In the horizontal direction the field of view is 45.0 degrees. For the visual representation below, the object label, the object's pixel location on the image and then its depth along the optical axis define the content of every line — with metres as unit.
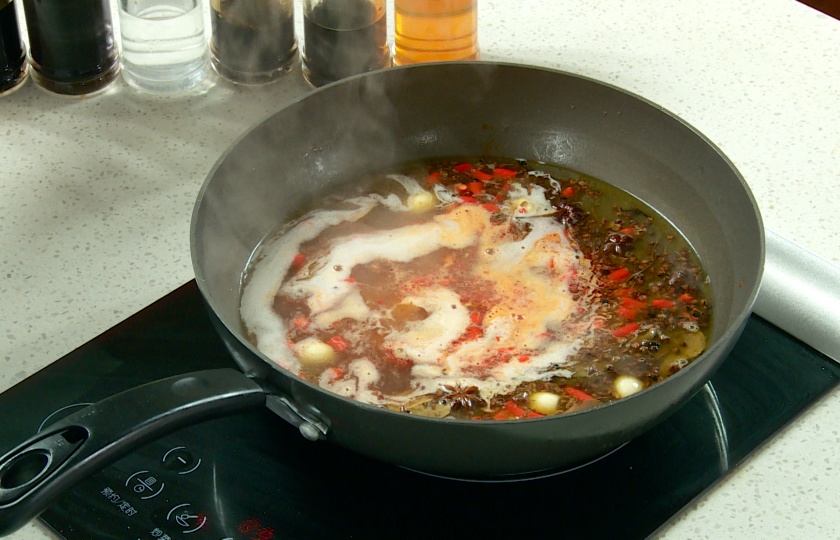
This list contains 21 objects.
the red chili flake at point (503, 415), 0.96
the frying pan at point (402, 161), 0.77
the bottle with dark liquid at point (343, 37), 1.39
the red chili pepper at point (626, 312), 1.09
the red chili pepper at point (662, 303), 1.11
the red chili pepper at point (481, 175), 1.31
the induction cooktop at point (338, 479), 0.90
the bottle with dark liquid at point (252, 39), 1.40
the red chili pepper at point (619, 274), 1.15
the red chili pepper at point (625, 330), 1.07
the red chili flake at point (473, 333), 1.07
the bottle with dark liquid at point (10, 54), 1.35
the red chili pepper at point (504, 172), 1.31
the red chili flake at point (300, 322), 1.07
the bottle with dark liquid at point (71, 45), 1.34
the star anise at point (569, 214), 1.23
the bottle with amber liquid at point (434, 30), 1.40
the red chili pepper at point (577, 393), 0.99
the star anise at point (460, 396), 0.97
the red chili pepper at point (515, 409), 0.96
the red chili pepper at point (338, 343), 1.05
